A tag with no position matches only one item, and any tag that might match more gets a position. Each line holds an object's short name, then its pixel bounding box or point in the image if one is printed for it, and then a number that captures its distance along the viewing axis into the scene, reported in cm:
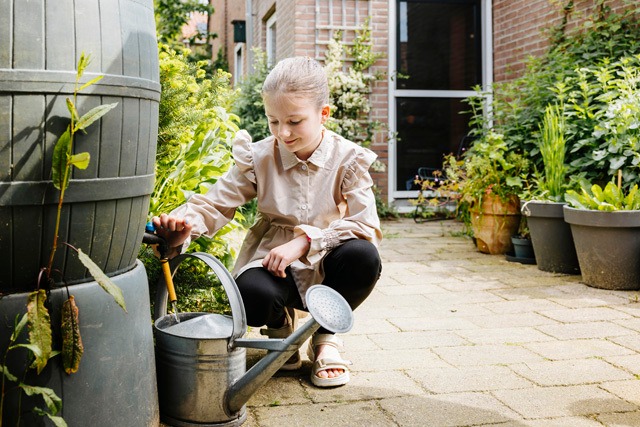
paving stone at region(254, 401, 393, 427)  189
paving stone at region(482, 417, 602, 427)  188
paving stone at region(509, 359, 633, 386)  223
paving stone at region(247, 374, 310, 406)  205
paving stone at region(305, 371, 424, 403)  209
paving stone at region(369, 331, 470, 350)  267
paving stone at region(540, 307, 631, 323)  303
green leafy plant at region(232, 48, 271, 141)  641
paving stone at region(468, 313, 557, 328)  296
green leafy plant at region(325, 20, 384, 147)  657
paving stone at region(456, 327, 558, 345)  271
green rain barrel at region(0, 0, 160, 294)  139
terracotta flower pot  467
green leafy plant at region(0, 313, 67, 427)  136
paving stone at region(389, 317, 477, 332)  293
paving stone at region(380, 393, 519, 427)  191
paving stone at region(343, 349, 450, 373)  239
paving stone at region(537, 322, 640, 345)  277
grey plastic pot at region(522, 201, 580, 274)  399
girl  206
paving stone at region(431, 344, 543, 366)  244
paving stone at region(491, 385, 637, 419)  197
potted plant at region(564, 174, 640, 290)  351
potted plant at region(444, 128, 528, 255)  461
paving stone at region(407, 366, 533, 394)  218
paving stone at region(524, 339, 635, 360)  251
